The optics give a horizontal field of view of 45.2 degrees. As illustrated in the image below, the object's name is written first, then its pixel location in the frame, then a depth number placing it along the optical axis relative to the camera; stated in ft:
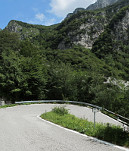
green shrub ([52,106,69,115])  38.99
